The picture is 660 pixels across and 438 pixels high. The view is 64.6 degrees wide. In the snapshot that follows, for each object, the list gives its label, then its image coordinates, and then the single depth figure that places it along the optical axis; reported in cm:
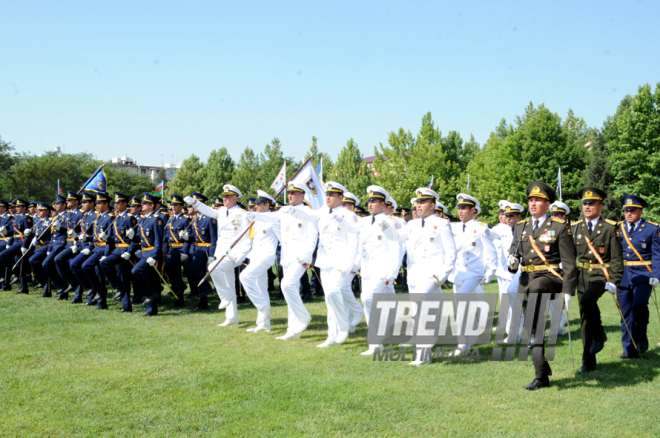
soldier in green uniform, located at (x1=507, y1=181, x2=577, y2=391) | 626
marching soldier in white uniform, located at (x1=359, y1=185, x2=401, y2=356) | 858
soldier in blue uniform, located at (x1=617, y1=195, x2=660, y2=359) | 813
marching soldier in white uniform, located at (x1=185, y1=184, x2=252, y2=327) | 1096
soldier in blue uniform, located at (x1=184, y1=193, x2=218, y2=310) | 1381
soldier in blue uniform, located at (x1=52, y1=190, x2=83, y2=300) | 1404
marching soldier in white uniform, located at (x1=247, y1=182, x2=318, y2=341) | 953
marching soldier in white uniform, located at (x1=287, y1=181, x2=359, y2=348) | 897
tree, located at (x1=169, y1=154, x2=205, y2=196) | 7231
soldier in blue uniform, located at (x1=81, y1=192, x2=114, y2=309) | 1268
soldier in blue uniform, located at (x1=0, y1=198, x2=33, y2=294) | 1619
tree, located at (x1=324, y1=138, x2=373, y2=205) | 6275
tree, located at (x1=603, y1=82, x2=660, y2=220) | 4047
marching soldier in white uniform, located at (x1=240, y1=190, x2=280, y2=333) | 1023
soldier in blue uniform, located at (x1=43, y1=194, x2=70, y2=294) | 1435
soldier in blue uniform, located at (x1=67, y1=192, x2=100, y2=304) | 1320
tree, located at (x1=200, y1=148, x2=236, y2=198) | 7112
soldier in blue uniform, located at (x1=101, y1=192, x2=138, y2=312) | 1252
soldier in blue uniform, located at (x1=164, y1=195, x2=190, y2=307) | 1373
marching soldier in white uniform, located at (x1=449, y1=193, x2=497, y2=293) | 880
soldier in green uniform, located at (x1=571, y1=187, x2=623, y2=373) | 704
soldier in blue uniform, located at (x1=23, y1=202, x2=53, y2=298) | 1524
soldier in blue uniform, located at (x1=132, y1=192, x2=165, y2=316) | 1194
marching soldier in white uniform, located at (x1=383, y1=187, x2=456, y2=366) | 789
